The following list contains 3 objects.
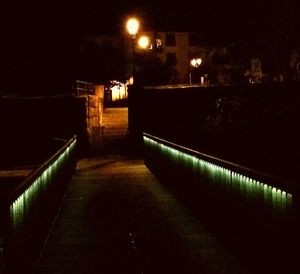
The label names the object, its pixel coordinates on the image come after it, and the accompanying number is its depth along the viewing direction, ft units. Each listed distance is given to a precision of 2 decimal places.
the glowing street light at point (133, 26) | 67.36
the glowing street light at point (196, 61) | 140.26
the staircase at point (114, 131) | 87.10
